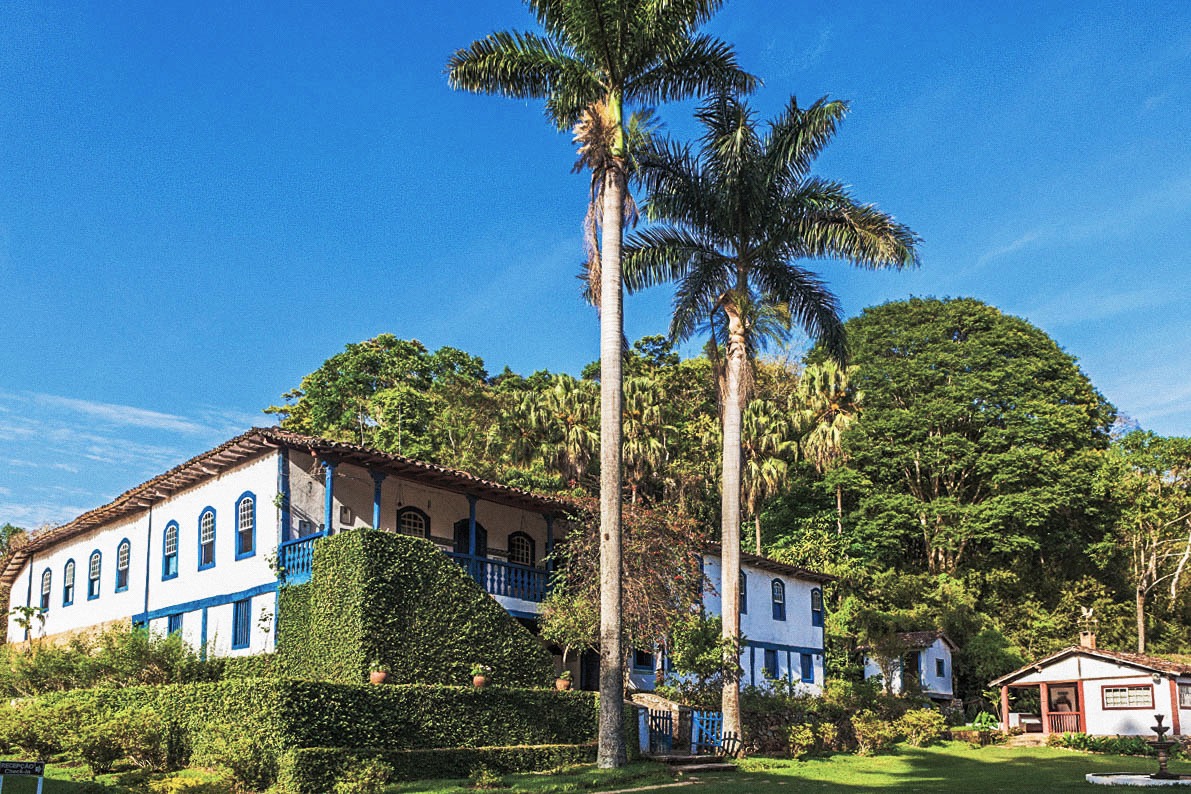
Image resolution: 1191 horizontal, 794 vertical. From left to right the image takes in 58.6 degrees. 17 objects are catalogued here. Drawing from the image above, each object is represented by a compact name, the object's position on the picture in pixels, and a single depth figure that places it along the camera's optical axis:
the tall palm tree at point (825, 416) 46.81
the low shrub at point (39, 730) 22.02
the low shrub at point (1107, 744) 32.97
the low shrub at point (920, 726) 31.55
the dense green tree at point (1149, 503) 45.88
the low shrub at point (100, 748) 18.52
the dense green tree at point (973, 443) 46.59
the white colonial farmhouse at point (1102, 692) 36.00
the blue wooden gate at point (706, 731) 24.70
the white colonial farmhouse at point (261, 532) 24.92
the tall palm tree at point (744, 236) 26.81
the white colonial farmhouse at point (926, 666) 42.50
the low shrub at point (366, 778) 16.91
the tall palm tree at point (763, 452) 41.88
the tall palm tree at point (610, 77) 21.47
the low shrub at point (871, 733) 28.47
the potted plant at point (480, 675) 21.84
